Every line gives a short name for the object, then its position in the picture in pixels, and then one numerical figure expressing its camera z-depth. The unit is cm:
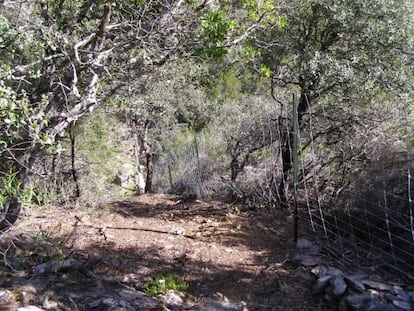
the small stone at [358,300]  358
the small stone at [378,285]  373
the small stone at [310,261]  451
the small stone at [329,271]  411
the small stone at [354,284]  374
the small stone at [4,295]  311
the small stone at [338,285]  379
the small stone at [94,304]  326
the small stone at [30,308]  293
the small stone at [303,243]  505
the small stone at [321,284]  398
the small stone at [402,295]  355
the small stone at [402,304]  342
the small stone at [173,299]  373
